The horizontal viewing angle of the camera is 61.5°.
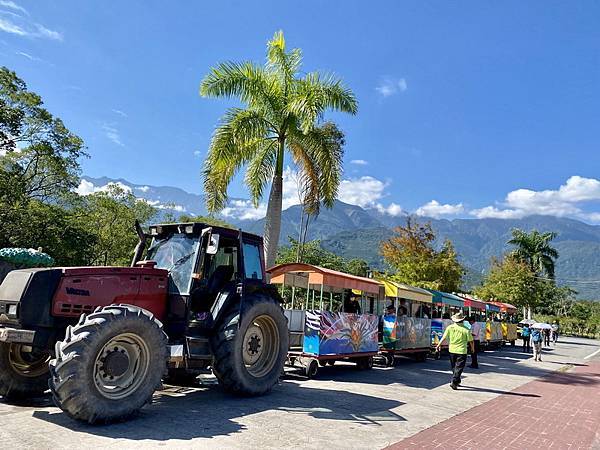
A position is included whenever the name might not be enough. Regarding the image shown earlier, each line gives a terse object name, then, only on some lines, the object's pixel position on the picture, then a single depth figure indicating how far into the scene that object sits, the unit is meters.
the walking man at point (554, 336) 41.94
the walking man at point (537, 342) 22.03
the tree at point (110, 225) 31.30
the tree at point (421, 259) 30.39
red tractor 5.73
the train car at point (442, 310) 19.44
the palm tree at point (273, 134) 14.38
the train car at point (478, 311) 24.89
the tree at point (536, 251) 54.31
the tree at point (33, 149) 20.69
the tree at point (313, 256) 45.53
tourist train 12.19
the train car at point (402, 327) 15.73
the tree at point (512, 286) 44.28
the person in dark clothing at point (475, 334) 17.25
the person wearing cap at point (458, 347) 11.62
